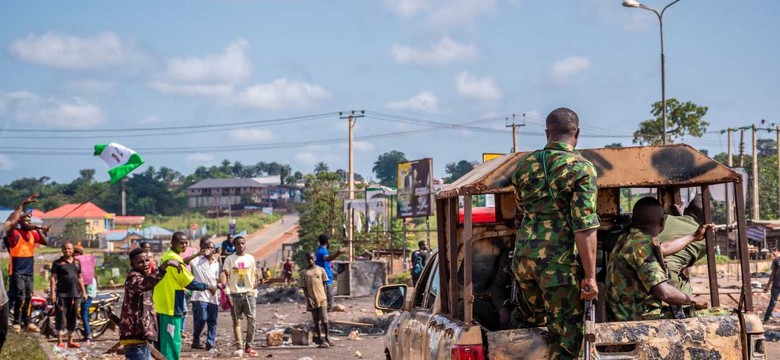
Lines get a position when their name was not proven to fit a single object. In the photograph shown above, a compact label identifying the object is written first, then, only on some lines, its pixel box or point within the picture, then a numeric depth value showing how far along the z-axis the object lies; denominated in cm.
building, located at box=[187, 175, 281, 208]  14738
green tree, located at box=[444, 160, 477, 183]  13123
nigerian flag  1564
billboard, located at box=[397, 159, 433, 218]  3834
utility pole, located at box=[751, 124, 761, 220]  5175
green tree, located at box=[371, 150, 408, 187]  17862
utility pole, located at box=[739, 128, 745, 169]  5551
